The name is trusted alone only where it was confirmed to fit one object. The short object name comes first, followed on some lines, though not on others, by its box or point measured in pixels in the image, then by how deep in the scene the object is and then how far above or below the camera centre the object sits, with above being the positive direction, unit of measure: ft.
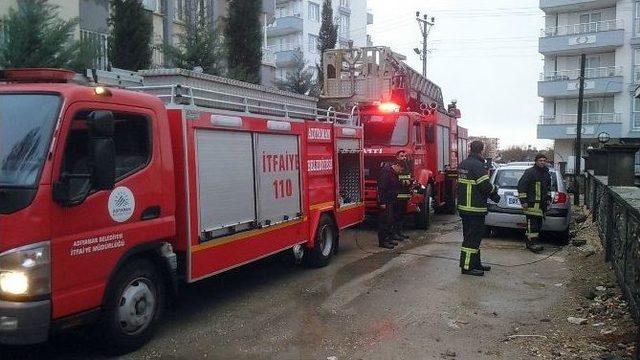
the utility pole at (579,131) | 68.28 +1.43
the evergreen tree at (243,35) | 63.16 +12.29
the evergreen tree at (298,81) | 74.38 +8.47
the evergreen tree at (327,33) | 107.14 +21.08
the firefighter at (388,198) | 33.22 -2.98
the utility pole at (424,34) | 119.34 +23.39
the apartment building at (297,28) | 154.49 +32.27
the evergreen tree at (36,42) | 36.29 +6.88
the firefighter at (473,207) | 26.11 -2.79
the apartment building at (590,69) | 123.75 +16.40
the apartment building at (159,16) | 50.14 +12.80
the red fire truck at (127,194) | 13.48 -1.28
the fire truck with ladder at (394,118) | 39.14 +1.94
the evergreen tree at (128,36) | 48.91 +9.51
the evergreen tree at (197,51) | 52.01 +8.75
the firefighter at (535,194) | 31.94 -2.75
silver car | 33.91 -3.89
